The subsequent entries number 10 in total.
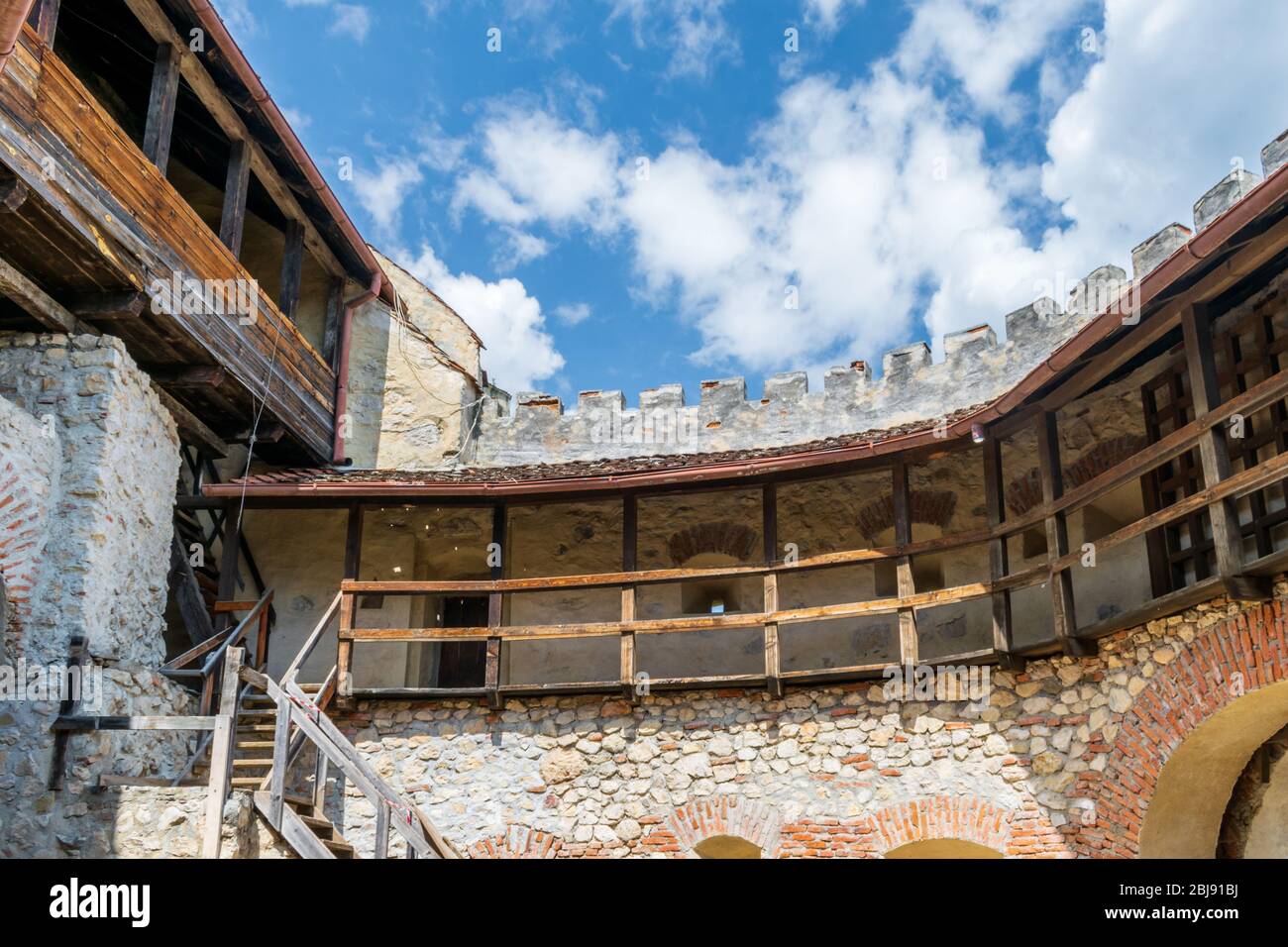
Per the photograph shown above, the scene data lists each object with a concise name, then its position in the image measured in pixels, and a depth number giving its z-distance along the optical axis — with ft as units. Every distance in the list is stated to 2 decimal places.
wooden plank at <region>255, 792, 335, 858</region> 28.09
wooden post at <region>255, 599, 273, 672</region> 40.75
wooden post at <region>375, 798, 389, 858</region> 29.25
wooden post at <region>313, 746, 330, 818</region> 32.78
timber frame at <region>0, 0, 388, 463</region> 31.60
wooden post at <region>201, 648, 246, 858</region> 27.25
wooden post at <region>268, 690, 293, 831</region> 28.22
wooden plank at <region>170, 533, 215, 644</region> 39.81
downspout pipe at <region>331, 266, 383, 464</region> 48.83
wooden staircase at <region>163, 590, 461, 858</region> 28.09
